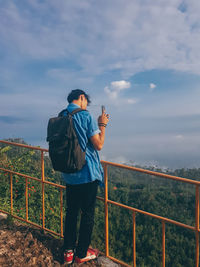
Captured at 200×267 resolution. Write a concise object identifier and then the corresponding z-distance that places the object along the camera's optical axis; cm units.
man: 284
